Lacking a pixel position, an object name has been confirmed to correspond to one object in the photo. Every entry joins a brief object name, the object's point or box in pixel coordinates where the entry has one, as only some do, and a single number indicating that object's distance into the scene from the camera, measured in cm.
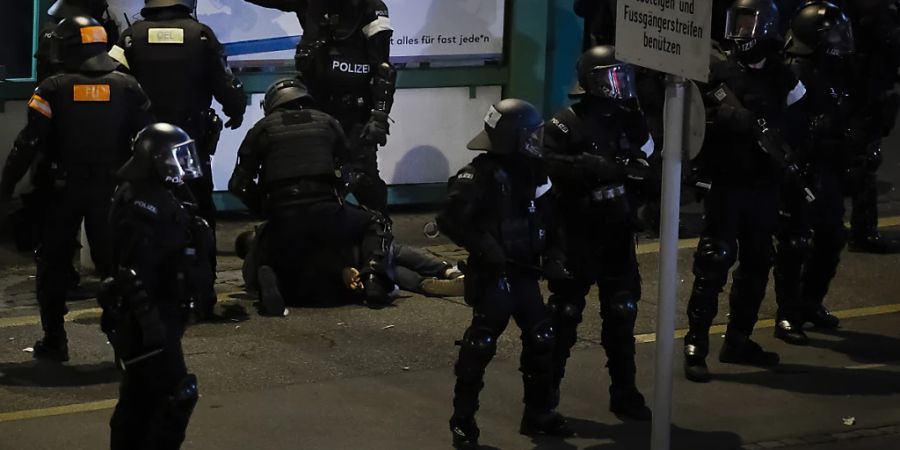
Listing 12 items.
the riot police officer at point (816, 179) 1953
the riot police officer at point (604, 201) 1603
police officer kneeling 2048
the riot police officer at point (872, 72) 2269
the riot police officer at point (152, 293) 1349
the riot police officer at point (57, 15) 2093
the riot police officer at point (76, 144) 1792
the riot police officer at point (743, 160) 1784
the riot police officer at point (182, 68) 2055
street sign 1343
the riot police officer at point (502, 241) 1509
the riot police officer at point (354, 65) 2258
